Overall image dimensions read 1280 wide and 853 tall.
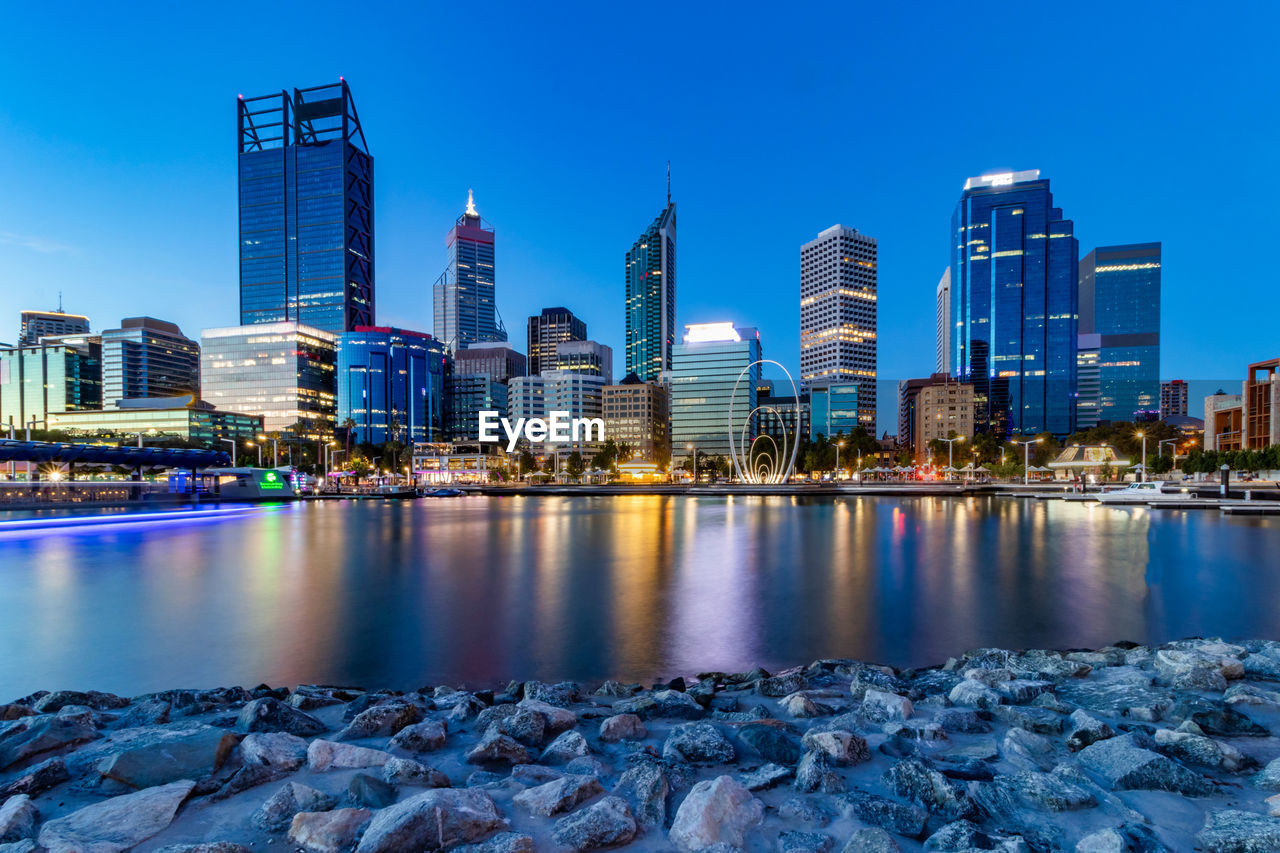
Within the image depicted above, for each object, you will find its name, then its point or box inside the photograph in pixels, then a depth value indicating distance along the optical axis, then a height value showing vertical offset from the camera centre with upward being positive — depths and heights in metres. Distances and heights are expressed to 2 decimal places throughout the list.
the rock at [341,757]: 5.02 -2.90
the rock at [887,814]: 4.10 -2.84
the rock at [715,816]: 3.93 -2.77
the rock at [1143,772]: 4.59 -2.87
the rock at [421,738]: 5.65 -3.09
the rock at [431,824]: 3.71 -2.65
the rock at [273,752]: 4.98 -2.87
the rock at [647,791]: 4.27 -2.86
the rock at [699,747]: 5.35 -3.04
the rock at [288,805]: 4.12 -2.78
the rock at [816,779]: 4.67 -2.89
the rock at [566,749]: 5.41 -3.08
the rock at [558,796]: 4.30 -2.81
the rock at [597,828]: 3.86 -2.74
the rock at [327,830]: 3.83 -2.72
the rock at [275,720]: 6.11 -3.16
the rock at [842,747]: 5.17 -2.94
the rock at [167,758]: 4.76 -2.84
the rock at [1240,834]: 3.66 -2.68
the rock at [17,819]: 3.99 -2.76
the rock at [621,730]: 6.04 -3.21
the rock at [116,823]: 3.80 -2.76
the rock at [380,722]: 6.04 -3.16
